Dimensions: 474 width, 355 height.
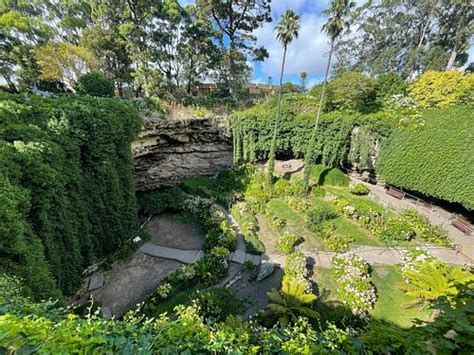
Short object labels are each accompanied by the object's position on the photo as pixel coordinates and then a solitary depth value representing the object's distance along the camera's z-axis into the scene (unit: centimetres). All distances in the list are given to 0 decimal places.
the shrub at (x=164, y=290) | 1067
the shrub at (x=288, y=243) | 1308
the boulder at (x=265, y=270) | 1140
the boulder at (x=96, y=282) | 1154
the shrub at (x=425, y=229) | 1261
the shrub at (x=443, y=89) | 1499
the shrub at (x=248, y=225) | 1375
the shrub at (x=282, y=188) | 1878
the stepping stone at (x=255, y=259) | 1265
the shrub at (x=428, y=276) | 857
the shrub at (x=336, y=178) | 1903
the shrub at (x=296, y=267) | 1038
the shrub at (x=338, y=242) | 1278
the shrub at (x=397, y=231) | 1295
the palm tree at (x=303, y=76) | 3216
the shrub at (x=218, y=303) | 888
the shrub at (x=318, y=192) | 1802
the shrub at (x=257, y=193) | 1773
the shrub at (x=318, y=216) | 1455
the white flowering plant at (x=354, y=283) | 912
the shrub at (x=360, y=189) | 1745
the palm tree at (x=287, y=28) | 1727
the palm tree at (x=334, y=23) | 1531
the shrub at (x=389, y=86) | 1910
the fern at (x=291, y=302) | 849
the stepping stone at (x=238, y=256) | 1282
